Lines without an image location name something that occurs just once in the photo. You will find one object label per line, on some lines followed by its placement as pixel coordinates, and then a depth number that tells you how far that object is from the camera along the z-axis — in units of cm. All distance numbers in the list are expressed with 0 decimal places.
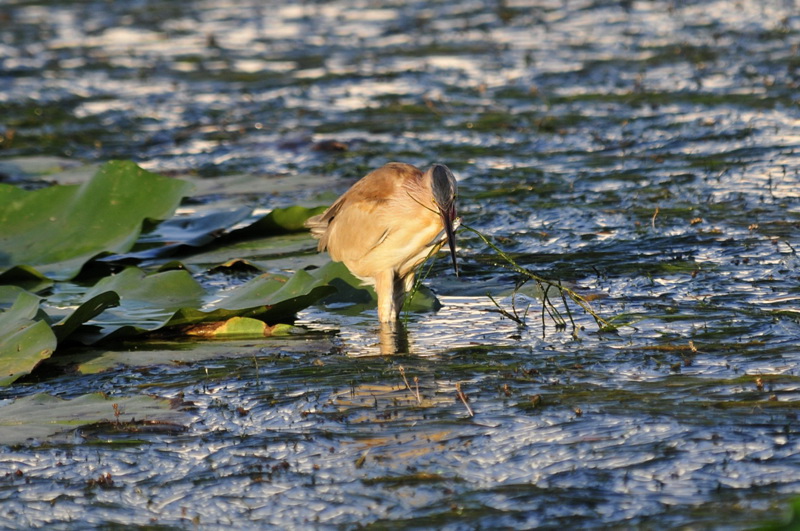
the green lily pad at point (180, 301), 1110
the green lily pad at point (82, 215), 1282
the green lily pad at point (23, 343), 985
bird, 1160
